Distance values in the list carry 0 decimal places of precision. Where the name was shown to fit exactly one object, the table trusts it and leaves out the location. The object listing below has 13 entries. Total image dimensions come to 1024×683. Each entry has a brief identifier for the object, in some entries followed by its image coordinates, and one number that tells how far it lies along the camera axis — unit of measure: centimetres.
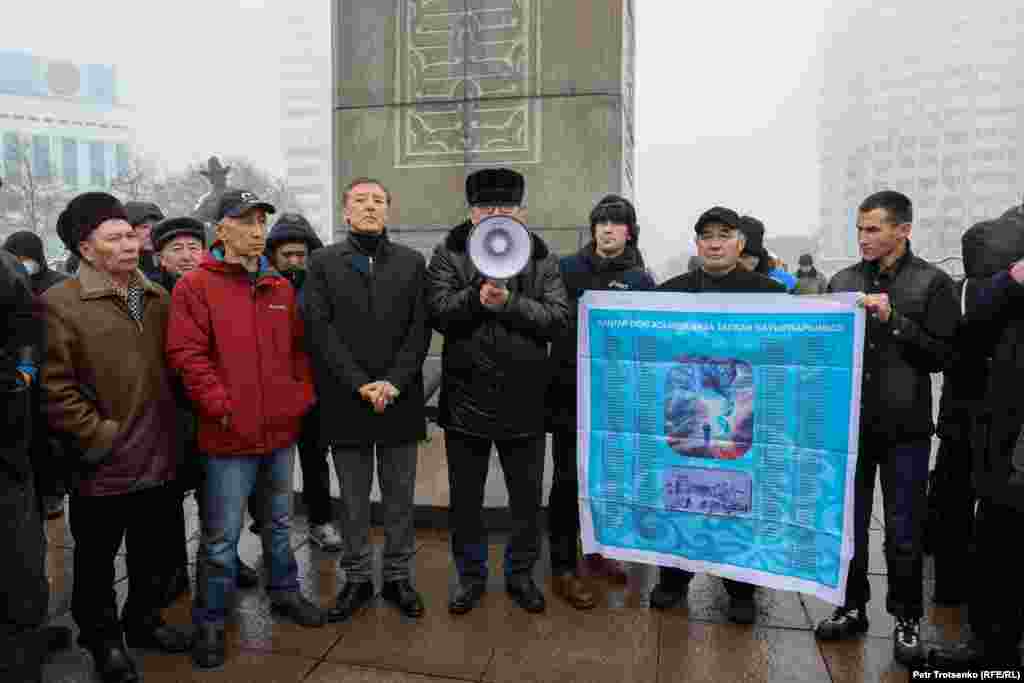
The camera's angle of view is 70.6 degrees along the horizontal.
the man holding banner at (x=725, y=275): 363
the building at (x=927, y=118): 9956
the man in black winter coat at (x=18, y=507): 268
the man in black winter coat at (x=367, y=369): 368
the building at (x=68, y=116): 9988
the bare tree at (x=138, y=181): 4334
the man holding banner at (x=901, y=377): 330
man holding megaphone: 369
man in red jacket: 336
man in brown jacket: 308
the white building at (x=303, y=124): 11108
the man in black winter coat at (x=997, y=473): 297
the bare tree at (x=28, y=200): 4144
